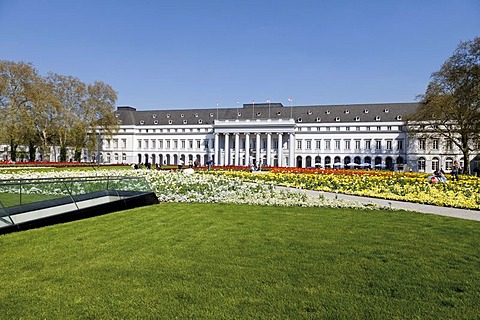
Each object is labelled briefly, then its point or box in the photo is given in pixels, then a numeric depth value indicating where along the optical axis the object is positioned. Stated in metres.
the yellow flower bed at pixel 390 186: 15.35
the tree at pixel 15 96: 46.69
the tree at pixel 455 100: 35.59
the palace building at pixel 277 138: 76.19
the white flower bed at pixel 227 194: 14.14
